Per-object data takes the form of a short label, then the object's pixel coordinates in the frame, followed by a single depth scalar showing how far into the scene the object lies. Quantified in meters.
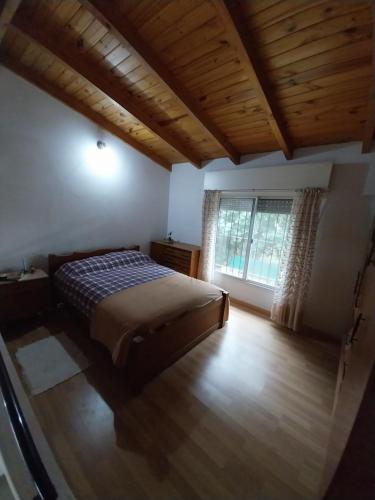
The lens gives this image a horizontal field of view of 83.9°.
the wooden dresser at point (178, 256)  3.63
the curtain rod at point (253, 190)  2.65
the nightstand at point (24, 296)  2.24
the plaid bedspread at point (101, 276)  2.23
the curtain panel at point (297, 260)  2.55
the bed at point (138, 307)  1.71
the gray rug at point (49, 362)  1.73
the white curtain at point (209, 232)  3.49
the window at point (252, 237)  3.01
